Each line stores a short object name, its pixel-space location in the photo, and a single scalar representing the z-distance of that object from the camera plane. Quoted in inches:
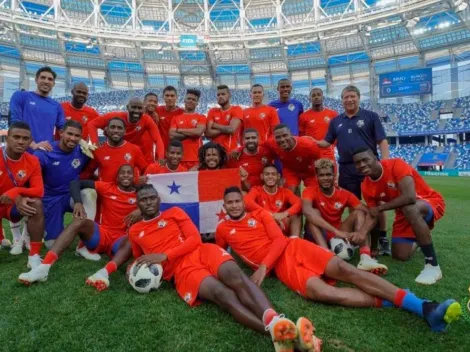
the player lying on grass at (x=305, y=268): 92.2
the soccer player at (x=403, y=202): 134.9
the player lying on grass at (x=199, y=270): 75.7
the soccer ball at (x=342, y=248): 142.5
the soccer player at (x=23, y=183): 138.3
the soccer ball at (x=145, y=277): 113.3
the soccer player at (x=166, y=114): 221.8
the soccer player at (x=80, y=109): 204.8
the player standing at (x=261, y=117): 213.8
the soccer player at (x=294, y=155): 170.7
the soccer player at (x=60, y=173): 162.3
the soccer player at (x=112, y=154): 172.1
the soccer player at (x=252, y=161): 185.2
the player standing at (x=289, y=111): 226.7
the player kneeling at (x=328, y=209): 146.3
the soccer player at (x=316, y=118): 221.8
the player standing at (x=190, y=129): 197.8
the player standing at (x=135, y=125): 190.5
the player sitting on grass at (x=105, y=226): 124.6
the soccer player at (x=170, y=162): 170.9
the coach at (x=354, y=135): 177.5
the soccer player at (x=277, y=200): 155.4
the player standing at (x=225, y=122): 202.5
